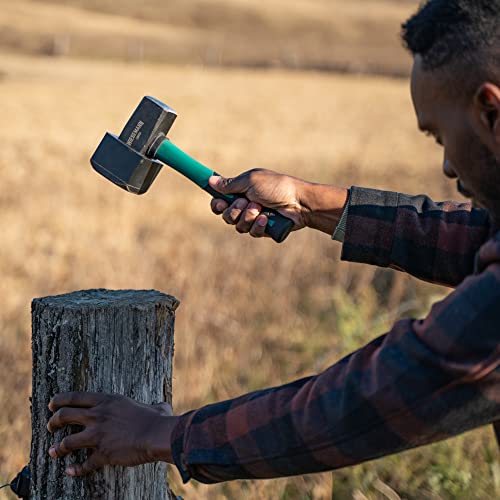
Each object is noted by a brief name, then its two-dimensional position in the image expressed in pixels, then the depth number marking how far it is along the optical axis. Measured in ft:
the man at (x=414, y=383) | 7.63
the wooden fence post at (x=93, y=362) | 8.65
